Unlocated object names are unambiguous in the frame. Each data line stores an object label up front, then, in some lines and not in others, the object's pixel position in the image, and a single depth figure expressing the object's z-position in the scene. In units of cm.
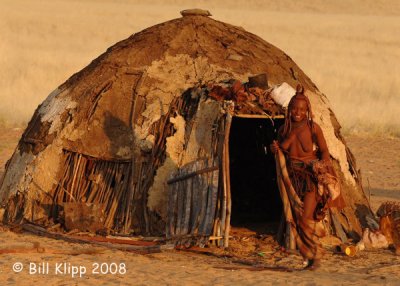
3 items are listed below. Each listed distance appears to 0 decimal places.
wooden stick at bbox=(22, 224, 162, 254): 1903
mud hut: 1998
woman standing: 1811
